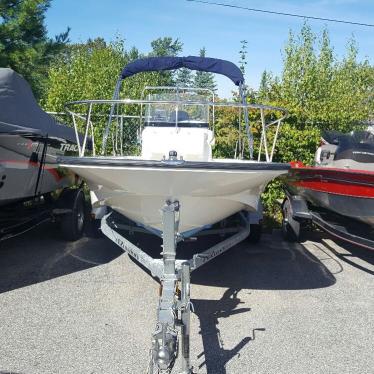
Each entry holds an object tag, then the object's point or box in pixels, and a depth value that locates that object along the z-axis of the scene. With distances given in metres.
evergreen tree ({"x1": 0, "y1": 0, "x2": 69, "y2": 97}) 12.12
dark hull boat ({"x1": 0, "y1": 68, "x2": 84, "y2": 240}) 5.36
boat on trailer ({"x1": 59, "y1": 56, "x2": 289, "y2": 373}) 3.28
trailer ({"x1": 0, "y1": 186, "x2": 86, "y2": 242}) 5.73
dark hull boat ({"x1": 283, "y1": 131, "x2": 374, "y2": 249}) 5.34
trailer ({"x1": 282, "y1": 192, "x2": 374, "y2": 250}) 5.64
